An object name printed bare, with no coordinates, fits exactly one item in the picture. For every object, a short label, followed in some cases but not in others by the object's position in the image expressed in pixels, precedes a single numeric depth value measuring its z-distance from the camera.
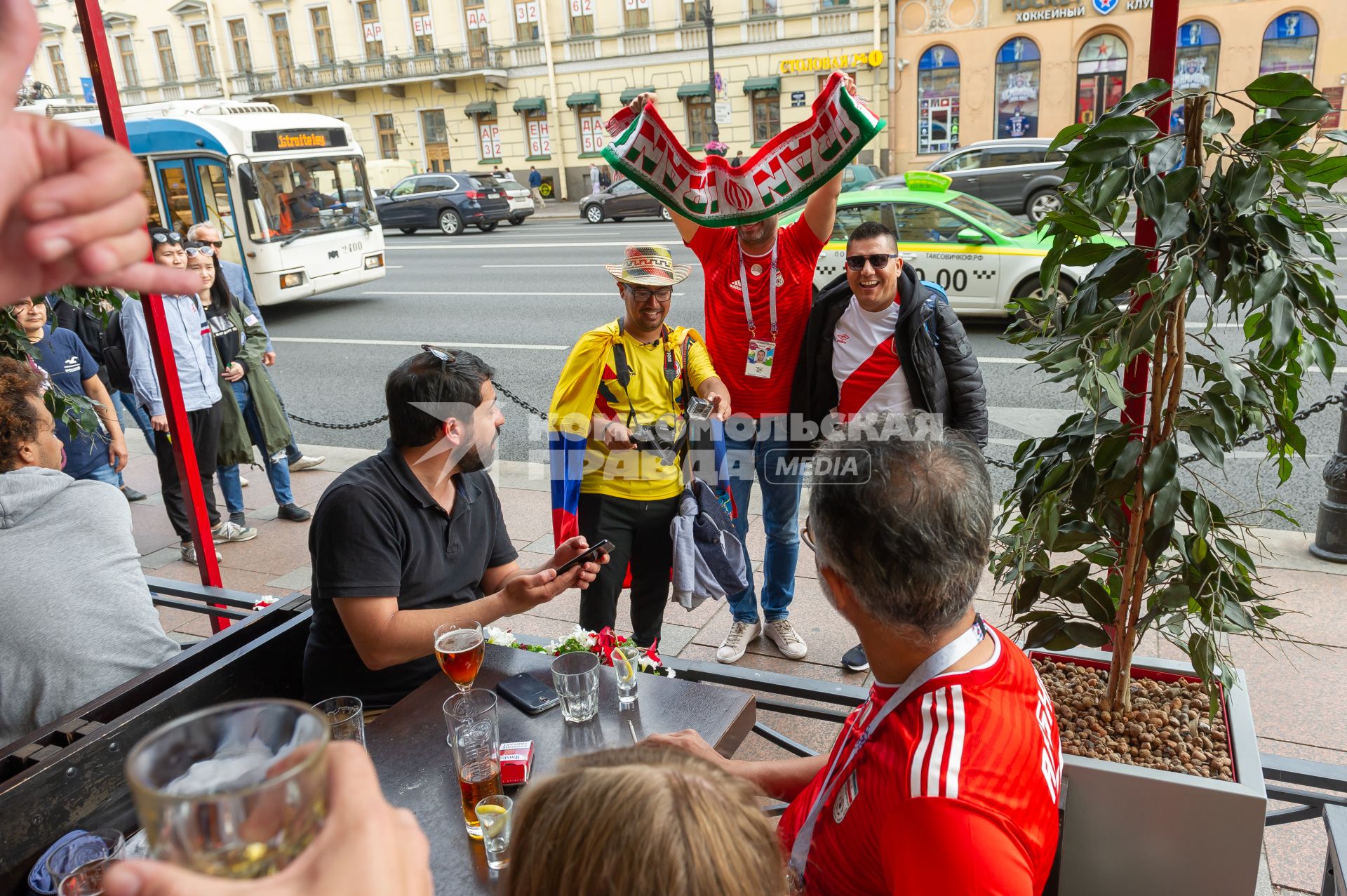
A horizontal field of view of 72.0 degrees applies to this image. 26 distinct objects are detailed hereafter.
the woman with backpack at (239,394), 5.62
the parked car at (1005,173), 17.95
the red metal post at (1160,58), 2.38
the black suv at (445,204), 23.84
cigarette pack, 2.06
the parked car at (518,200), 25.50
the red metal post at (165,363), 3.10
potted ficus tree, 2.05
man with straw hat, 3.72
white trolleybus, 12.62
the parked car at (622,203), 24.05
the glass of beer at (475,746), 1.93
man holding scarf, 4.00
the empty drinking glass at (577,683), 2.23
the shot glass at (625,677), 2.35
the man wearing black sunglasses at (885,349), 3.73
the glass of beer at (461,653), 2.29
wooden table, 1.97
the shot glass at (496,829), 1.85
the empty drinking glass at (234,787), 0.60
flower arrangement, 2.60
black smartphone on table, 2.32
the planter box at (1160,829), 2.15
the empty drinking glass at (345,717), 2.09
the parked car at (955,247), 9.64
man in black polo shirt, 2.52
